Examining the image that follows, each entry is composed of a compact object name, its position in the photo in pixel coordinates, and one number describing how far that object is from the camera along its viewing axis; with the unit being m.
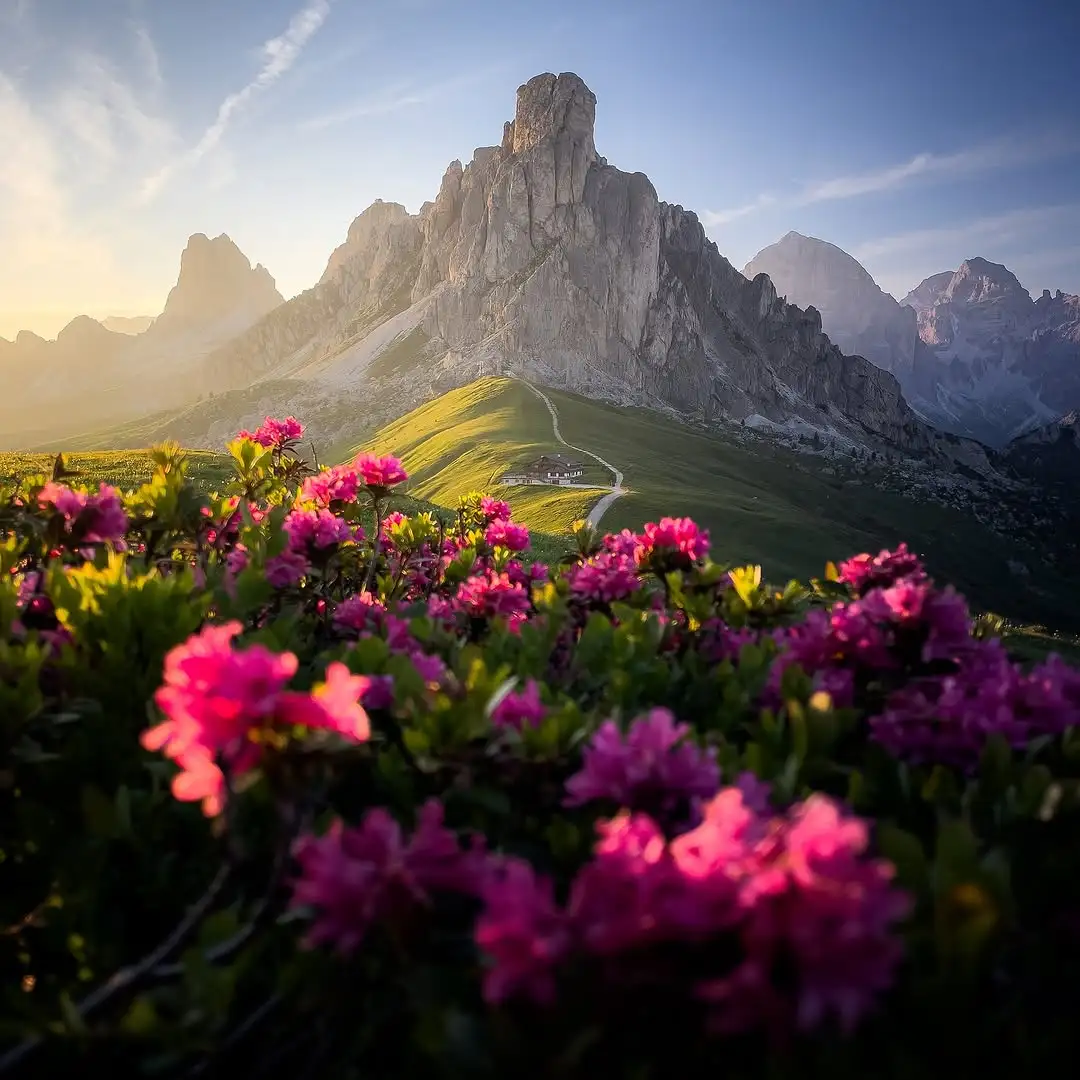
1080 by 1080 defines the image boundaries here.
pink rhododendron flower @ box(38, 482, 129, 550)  3.25
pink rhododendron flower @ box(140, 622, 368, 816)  1.39
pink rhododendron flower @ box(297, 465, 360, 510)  4.68
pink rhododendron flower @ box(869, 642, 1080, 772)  2.18
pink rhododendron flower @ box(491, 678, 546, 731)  2.19
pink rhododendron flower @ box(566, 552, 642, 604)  3.75
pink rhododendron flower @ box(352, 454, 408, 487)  4.64
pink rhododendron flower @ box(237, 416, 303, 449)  6.58
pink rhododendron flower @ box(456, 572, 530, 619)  3.78
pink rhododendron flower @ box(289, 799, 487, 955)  1.37
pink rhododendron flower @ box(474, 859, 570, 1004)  1.21
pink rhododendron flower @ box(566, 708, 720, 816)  1.70
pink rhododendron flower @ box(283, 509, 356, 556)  3.79
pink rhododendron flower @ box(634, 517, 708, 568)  3.83
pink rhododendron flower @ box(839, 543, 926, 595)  3.22
